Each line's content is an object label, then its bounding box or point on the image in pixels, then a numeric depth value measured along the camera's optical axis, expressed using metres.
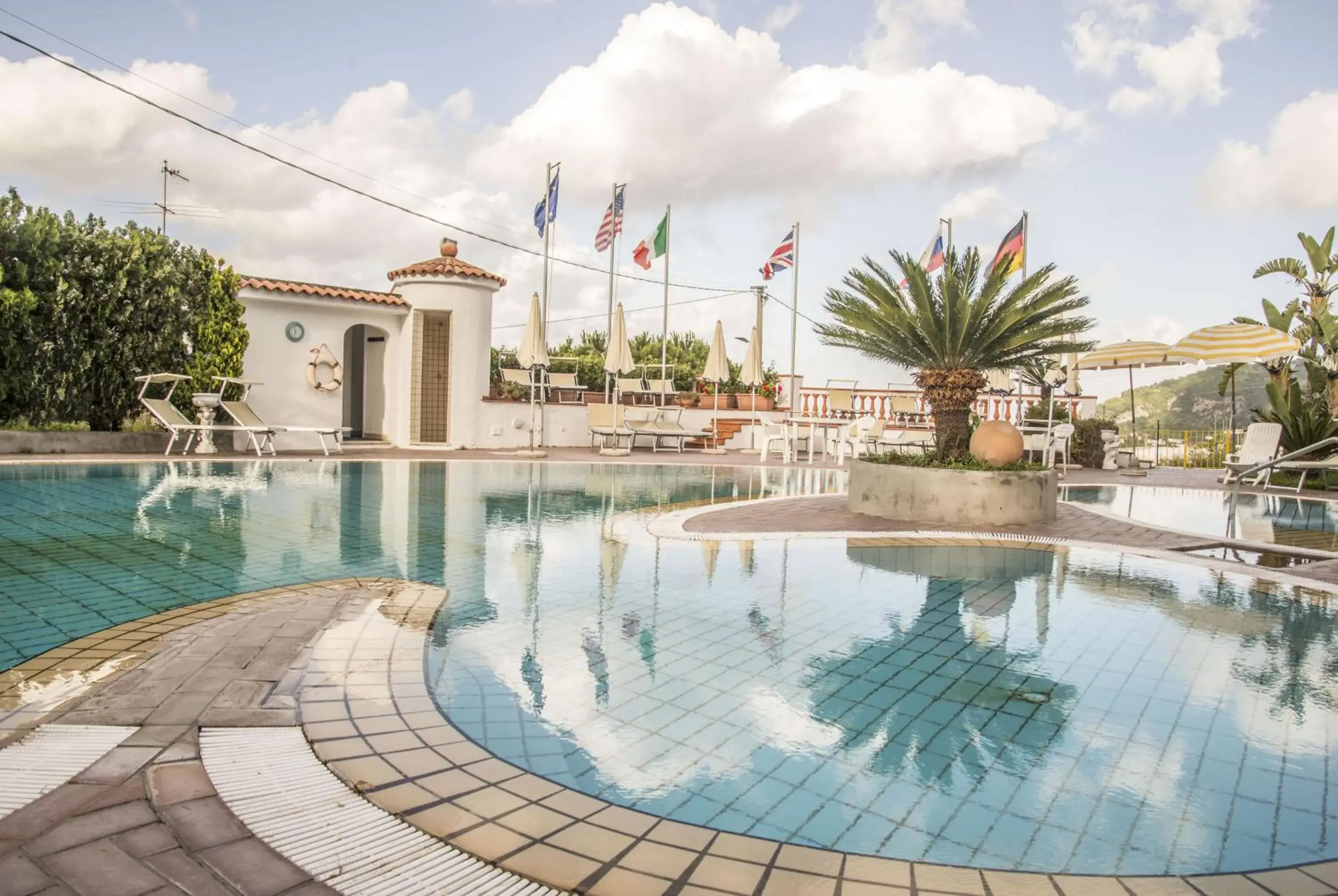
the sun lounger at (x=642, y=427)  17.78
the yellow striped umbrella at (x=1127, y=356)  14.66
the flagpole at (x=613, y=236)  19.11
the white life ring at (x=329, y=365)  16.19
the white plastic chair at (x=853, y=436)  15.39
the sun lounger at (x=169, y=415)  13.09
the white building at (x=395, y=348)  15.84
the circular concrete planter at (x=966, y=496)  7.75
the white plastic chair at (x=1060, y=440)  13.62
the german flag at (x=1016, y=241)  14.34
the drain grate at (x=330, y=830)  1.72
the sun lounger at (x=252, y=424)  13.72
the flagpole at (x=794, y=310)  19.94
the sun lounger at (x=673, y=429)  18.22
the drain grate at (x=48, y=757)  2.02
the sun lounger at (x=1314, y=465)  7.52
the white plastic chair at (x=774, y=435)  16.31
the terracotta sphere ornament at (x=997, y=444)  8.14
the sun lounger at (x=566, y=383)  20.28
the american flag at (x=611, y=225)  19.12
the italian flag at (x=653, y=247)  20.08
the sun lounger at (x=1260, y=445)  12.18
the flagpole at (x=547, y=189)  16.59
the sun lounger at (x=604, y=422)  18.11
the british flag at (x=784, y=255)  20.11
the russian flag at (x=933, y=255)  19.47
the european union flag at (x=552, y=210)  17.31
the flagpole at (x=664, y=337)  19.45
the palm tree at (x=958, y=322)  8.88
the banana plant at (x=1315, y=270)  17.61
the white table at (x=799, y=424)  16.94
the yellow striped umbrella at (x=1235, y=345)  12.70
